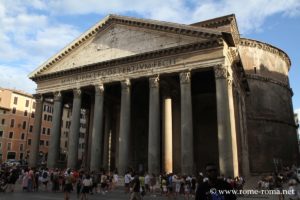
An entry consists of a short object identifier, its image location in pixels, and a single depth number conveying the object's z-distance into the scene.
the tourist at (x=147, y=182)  17.09
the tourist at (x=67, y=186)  11.58
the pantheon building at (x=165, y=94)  19.42
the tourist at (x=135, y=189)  9.65
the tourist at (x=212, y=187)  3.76
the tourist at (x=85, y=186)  11.57
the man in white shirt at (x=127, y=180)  16.01
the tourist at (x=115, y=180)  18.48
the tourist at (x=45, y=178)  17.85
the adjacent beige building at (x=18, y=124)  44.91
